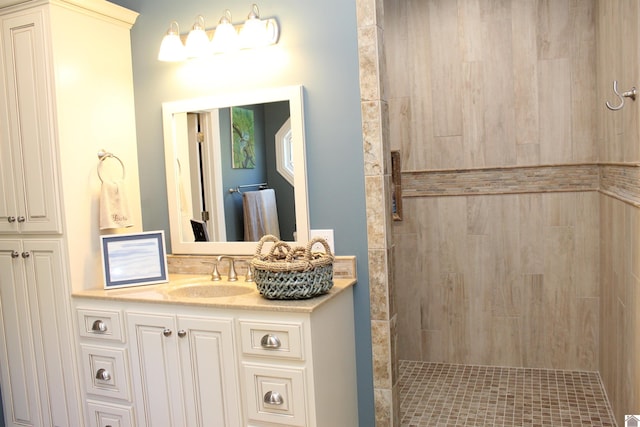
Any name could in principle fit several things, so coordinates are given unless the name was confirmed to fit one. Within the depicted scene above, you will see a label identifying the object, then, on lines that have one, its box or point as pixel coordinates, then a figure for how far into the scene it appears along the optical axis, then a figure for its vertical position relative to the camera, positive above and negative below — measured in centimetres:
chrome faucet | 272 -43
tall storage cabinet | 258 +5
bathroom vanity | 219 -72
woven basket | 222 -37
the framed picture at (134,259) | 271 -35
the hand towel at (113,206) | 272 -8
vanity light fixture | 259 +68
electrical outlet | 260 -28
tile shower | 340 -10
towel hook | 225 +26
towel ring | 278 +16
